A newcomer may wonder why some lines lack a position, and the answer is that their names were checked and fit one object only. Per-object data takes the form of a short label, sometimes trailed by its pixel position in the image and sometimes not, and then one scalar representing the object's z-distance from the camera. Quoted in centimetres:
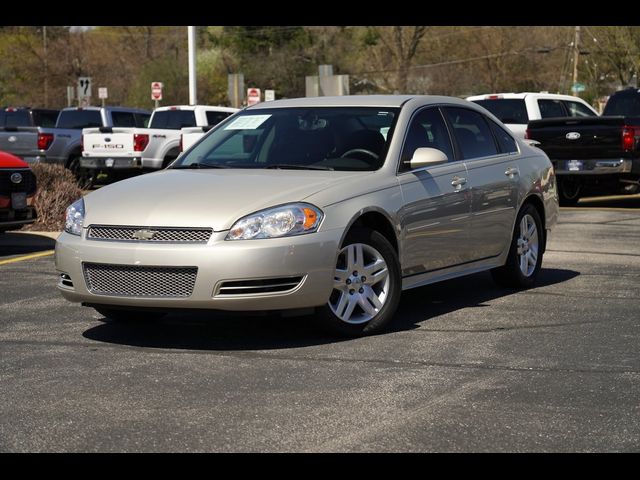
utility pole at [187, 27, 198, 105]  3566
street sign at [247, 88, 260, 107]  4028
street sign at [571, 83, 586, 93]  5384
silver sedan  712
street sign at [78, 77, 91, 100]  3769
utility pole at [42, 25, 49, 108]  6392
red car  1184
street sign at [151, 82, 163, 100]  3956
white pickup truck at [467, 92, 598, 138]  2125
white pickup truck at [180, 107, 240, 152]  2245
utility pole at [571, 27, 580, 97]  5956
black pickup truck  1803
